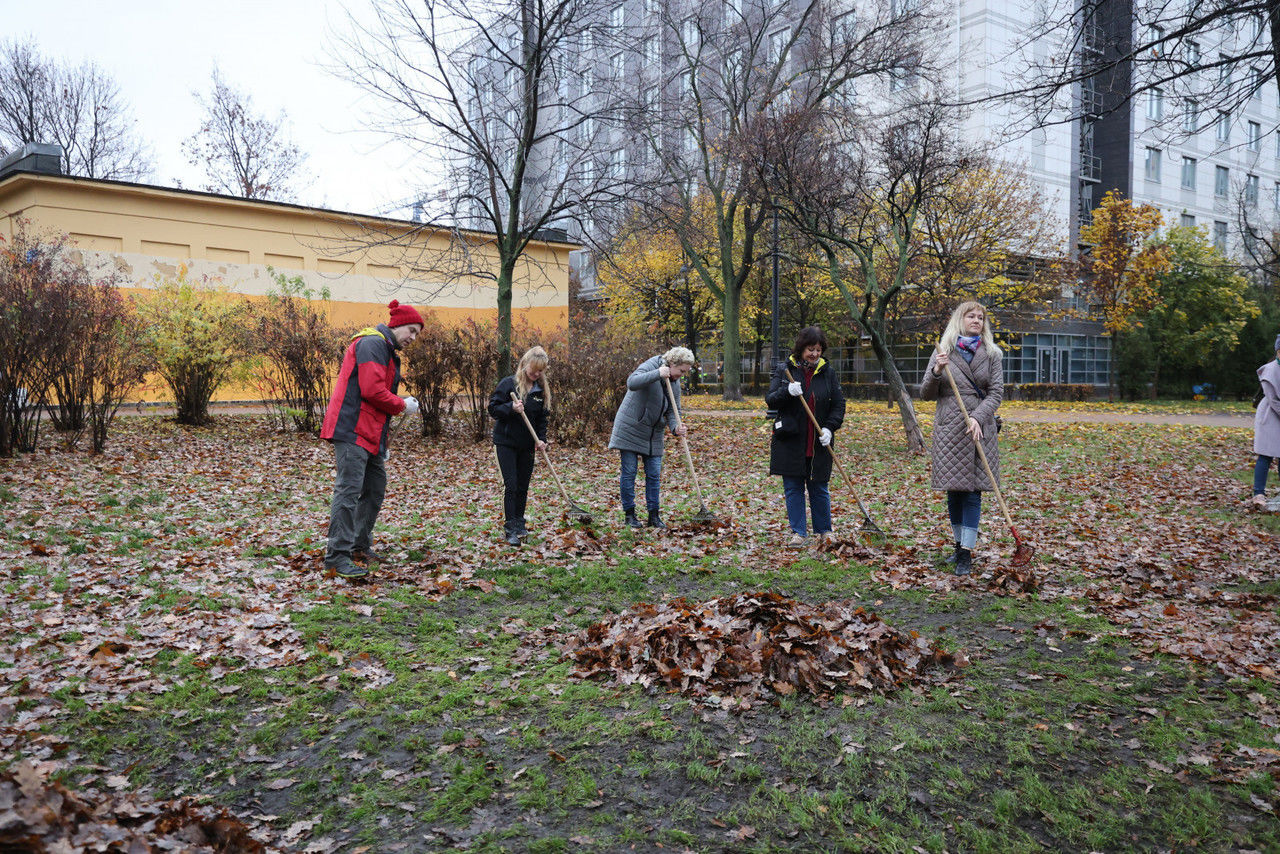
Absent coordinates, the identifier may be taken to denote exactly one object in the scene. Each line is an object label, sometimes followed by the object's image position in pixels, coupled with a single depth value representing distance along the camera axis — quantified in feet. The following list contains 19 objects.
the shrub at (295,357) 46.39
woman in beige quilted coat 20.56
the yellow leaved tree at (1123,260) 103.60
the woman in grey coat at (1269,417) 29.01
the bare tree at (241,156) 109.81
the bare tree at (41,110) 99.19
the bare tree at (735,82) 73.77
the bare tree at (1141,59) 21.45
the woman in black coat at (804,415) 24.06
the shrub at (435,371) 46.93
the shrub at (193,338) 45.51
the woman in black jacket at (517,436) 24.44
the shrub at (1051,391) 110.93
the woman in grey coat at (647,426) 26.40
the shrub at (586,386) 46.83
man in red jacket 20.92
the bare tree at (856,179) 43.45
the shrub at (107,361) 38.17
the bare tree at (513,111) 50.19
